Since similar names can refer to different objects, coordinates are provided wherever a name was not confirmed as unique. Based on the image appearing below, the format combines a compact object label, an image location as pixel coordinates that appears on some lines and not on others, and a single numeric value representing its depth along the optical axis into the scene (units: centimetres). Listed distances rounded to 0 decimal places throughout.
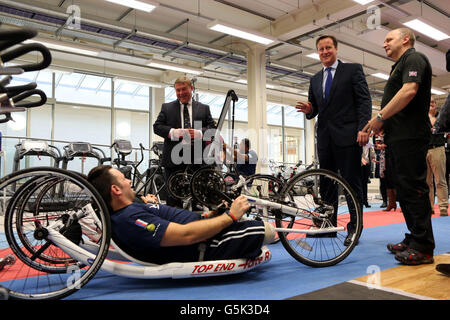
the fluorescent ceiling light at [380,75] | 1079
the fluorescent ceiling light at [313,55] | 872
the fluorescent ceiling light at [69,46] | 702
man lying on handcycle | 167
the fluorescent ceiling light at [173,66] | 881
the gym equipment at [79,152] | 627
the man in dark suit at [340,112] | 278
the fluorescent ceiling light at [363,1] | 623
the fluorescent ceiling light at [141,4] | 586
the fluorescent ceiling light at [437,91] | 1203
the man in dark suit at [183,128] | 297
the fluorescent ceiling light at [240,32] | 680
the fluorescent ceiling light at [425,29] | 679
